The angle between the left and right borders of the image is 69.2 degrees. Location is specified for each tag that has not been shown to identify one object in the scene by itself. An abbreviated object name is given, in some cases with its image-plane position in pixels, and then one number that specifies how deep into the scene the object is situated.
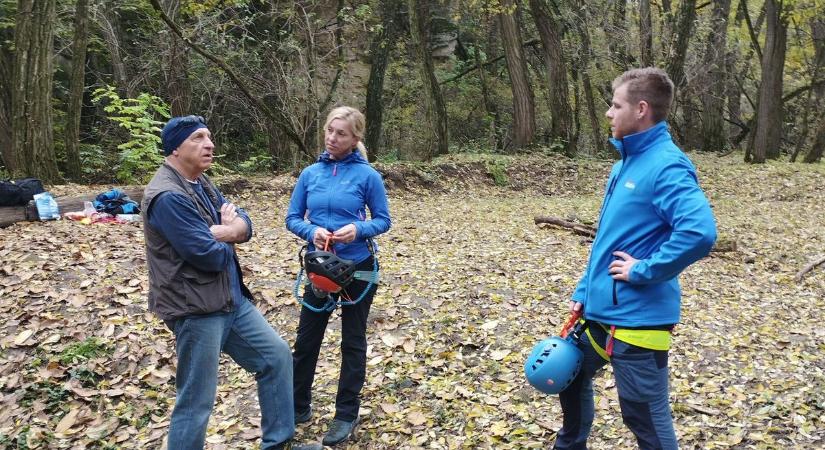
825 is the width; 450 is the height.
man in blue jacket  2.63
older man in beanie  3.04
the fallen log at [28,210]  8.20
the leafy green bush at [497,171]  15.17
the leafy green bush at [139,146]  11.38
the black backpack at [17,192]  8.28
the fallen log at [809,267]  7.72
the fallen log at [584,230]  8.83
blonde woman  3.81
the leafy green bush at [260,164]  15.67
